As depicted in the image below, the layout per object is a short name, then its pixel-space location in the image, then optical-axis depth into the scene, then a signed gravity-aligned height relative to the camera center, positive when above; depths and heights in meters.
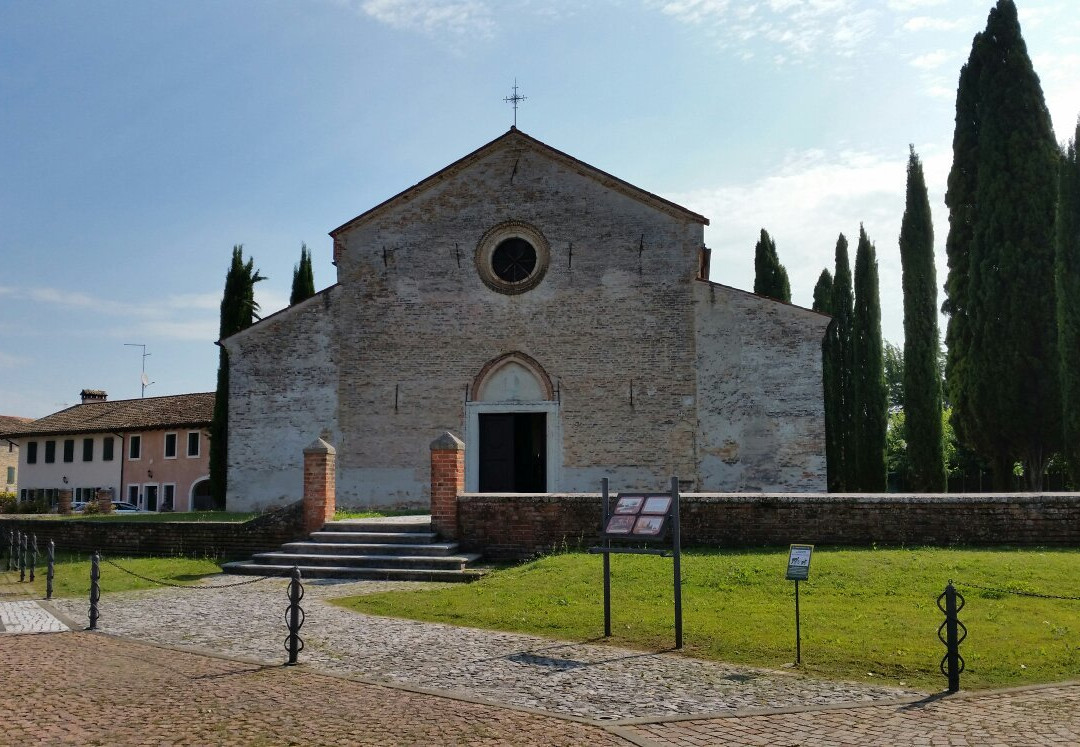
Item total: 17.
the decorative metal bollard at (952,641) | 6.39 -1.45
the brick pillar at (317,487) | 15.01 -0.60
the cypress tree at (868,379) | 28.22 +2.65
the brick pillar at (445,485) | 14.25 -0.54
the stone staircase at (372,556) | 13.14 -1.70
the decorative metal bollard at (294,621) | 7.58 -1.55
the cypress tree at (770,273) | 31.47 +6.97
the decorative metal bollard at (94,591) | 9.52 -1.60
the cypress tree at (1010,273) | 22.39 +5.02
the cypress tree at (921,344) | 26.34 +3.57
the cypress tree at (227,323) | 30.00 +4.76
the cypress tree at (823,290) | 32.19 +6.44
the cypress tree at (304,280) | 32.62 +6.96
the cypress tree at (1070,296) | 20.11 +3.89
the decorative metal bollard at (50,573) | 11.84 -1.72
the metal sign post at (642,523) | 8.51 -0.73
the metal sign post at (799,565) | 7.29 -1.01
